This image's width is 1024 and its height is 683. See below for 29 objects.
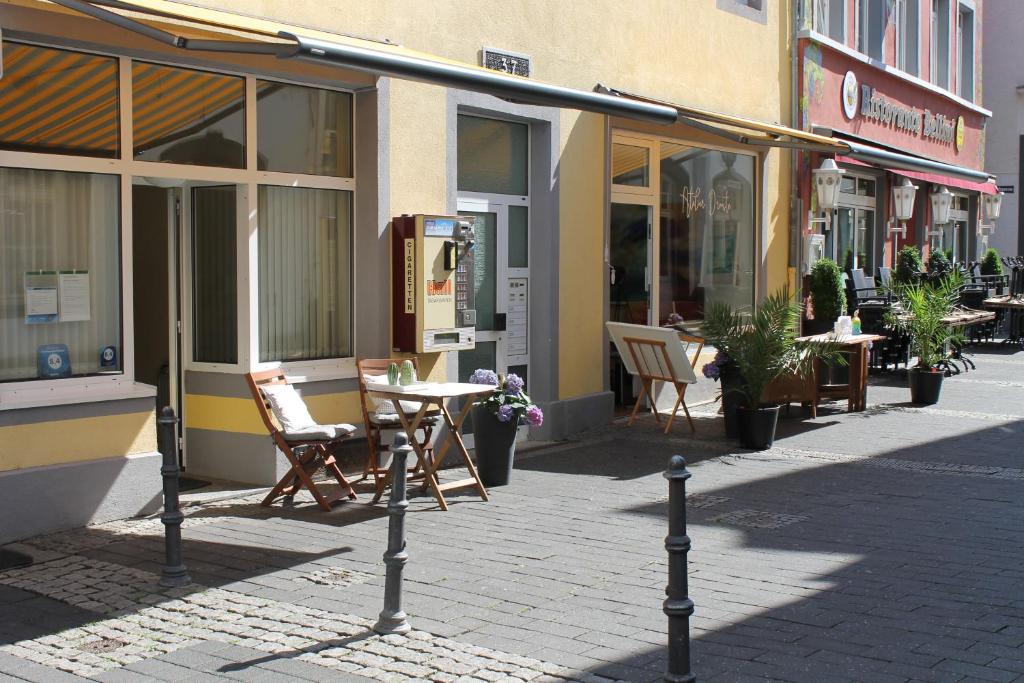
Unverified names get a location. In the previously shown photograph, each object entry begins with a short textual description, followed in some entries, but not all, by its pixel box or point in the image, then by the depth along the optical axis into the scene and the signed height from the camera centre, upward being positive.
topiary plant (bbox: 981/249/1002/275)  23.20 +0.34
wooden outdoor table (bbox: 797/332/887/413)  12.49 -0.90
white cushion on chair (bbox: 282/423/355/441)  7.74 -0.93
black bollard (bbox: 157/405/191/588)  6.10 -1.13
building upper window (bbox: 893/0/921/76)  20.34 +4.16
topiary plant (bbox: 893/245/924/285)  18.17 +0.27
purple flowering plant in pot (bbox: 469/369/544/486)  8.78 -0.98
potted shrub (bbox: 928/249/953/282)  18.64 +0.28
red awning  17.92 +1.84
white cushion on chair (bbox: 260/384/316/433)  7.88 -0.79
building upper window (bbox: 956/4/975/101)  24.11 +4.63
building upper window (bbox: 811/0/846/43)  16.56 +3.65
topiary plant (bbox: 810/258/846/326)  15.62 -0.08
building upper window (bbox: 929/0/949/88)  22.83 +4.53
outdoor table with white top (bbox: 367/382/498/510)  7.89 -0.83
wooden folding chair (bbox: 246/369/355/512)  7.84 -1.09
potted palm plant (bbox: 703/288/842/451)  10.47 -0.57
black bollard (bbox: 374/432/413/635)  5.38 -1.19
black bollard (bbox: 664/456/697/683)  4.43 -1.10
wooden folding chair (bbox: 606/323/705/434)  10.93 -0.65
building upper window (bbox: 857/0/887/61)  18.69 +3.93
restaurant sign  17.78 +2.74
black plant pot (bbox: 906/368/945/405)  13.09 -1.08
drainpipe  15.84 +1.43
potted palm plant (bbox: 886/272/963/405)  12.89 -0.52
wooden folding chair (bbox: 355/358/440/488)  8.43 -0.95
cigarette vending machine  9.26 +0.03
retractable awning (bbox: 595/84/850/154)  11.19 +1.55
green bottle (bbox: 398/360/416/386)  8.22 -0.59
